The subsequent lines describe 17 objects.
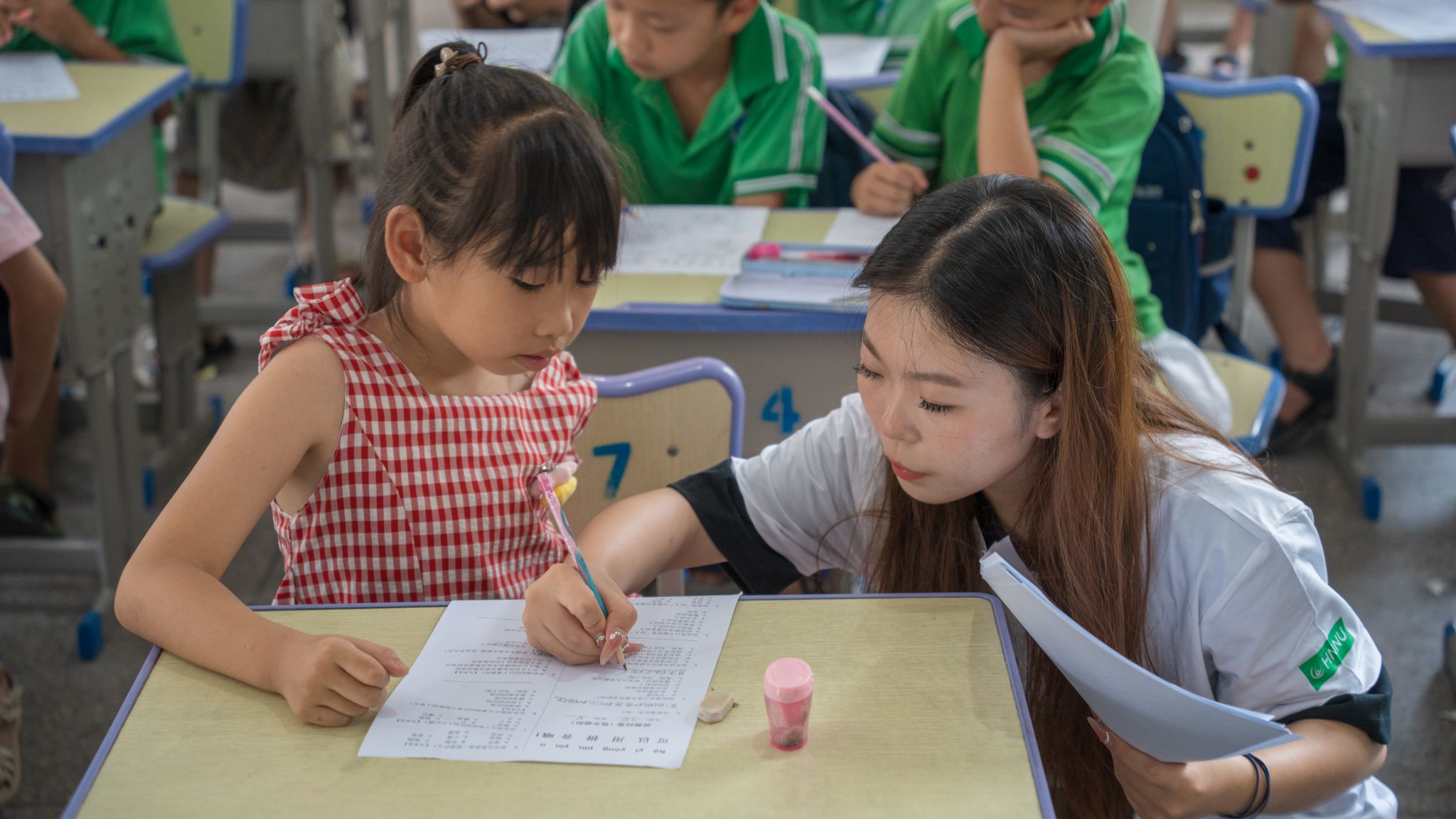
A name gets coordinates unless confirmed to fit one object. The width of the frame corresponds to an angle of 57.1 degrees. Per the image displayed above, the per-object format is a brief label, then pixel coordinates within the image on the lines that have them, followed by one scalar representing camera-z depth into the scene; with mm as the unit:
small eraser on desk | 954
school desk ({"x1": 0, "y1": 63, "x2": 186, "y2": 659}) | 2160
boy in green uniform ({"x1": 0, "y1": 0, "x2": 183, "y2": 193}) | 2750
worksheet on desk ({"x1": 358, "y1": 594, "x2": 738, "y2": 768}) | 929
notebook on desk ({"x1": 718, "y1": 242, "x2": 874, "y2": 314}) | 1827
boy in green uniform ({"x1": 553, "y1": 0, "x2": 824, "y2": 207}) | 2293
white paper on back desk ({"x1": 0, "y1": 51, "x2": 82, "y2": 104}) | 2391
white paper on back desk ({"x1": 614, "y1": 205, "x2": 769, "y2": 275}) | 2012
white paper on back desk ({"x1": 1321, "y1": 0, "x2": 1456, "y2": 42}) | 2602
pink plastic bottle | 909
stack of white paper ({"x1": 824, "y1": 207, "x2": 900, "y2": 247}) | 2035
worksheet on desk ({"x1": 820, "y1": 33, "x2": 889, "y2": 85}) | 2770
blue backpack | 2230
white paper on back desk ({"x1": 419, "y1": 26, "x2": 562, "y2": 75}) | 2746
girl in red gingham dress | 1076
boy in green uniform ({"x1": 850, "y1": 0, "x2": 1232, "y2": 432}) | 2039
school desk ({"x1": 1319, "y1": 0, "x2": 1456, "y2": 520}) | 2574
